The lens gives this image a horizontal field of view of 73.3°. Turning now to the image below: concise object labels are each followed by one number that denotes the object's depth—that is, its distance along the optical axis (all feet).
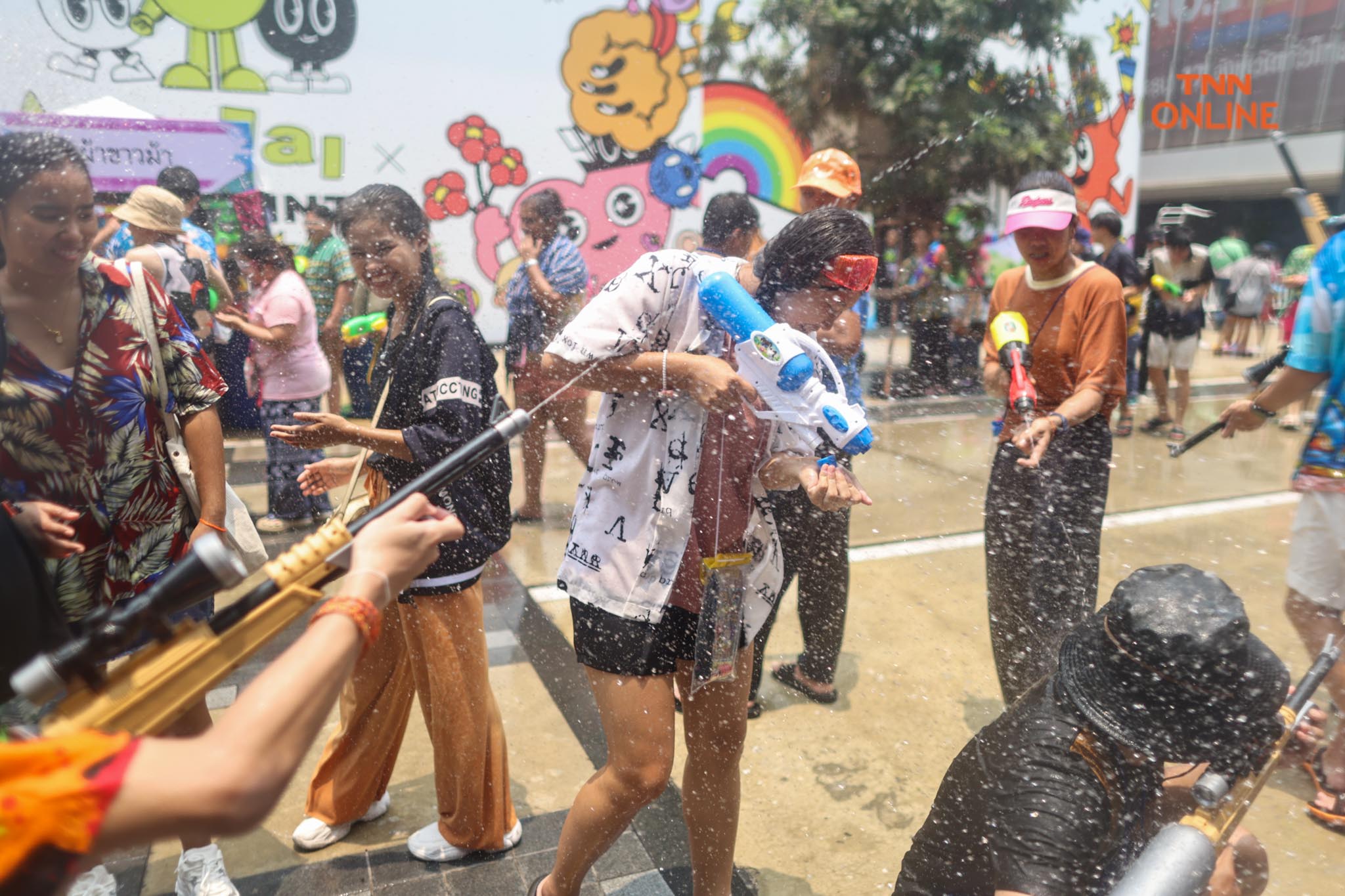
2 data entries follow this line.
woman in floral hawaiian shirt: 5.72
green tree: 30.63
